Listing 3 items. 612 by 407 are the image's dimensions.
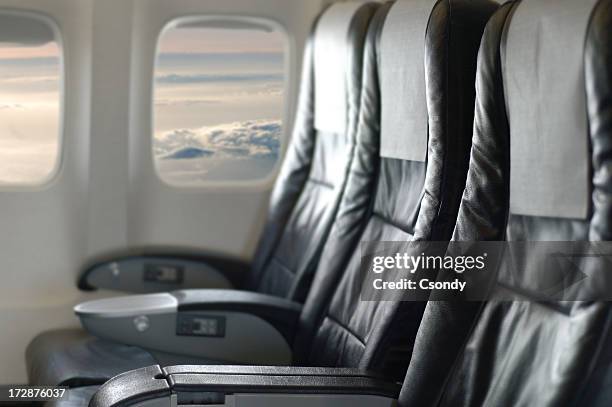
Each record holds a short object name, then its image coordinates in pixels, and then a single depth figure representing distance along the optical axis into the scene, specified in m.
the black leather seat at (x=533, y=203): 1.65
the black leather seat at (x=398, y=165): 2.21
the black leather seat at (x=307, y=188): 2.89
